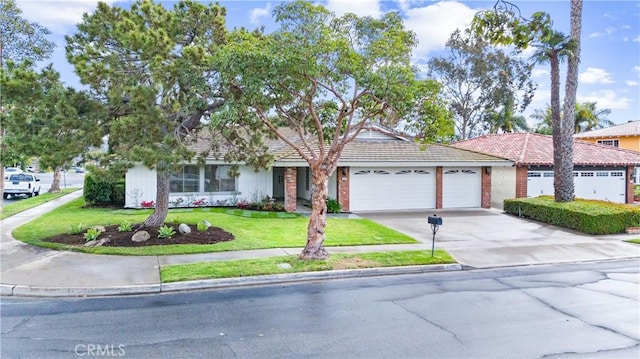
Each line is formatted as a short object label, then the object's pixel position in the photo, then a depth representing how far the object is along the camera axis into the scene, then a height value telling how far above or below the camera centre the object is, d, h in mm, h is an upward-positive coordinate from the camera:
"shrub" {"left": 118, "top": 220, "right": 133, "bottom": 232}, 12472 -1500
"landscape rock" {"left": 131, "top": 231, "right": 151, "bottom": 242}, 11625 -1644
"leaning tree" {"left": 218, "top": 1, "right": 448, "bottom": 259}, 8945 +2248
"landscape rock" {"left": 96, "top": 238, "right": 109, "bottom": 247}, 11156 -1715
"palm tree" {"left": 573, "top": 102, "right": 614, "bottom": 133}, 44156 +6297
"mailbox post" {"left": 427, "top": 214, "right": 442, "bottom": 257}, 10508 -1090
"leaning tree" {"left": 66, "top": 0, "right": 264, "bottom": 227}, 10055 +2536
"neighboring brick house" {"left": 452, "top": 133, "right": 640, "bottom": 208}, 22000 +263
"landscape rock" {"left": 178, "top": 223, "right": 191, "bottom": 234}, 12555 -1539
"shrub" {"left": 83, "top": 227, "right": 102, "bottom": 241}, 11422 -1566
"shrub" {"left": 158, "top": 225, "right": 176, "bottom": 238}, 11961 -1565
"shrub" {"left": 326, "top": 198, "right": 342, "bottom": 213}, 18906 -1338
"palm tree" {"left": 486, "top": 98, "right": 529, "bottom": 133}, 40469 +5515
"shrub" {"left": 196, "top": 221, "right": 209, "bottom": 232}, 12922 -1526
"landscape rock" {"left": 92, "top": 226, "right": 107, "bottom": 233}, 12302 -1512
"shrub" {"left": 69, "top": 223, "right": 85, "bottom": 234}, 12383 -1529
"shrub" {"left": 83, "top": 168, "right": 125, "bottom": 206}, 19547 -761
